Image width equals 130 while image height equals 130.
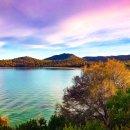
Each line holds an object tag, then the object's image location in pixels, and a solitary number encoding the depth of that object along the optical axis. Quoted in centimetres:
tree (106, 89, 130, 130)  1287
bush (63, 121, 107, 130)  1073
